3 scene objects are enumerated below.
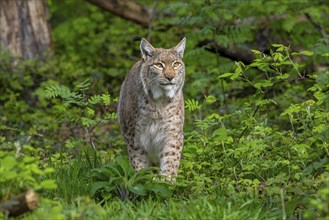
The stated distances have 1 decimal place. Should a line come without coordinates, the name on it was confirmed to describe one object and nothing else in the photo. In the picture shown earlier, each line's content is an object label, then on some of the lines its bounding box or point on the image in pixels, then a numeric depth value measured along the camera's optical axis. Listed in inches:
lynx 591.5
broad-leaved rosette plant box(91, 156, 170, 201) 511.4
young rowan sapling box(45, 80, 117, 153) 577.6
